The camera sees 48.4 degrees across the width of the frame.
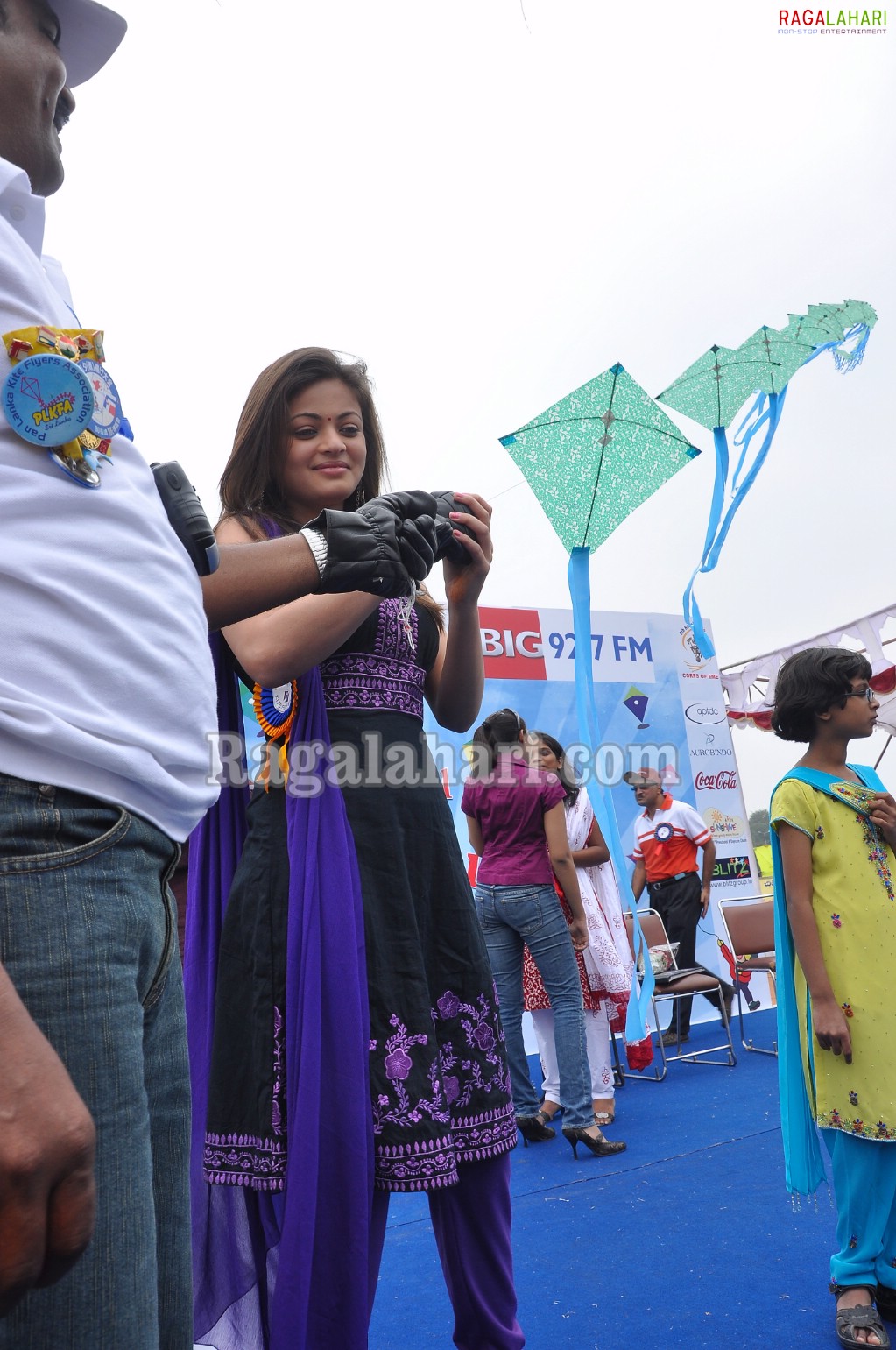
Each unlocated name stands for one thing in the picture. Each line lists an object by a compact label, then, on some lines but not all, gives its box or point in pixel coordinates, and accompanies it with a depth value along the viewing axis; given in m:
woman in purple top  4.20
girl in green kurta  2.17
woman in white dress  4.62
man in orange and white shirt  6.40
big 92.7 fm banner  7.01
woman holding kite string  1.27
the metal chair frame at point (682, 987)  5.84
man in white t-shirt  0.52
